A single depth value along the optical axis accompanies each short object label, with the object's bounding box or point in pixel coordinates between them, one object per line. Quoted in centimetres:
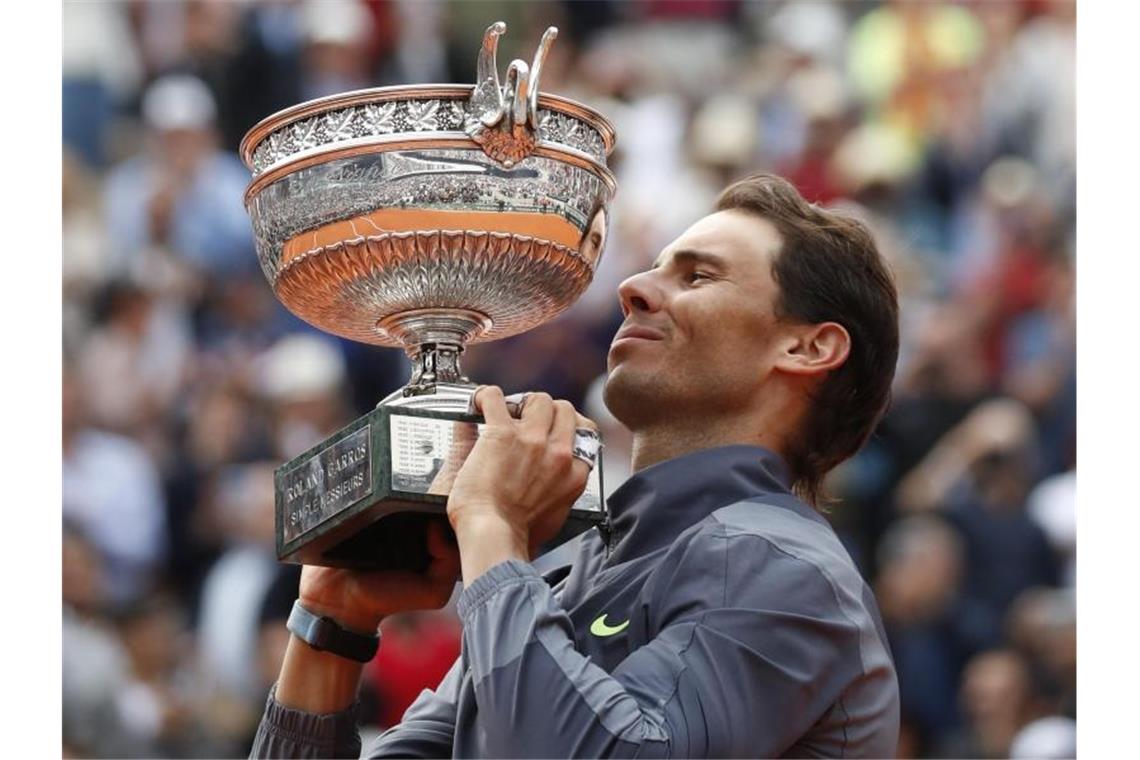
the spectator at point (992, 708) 1259
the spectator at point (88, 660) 1176
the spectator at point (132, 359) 1315
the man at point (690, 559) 468
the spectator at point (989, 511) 1277
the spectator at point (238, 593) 1211
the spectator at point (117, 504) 1260
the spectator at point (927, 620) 1259
